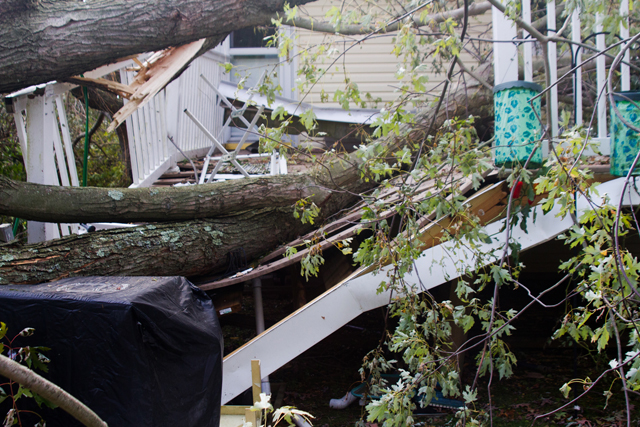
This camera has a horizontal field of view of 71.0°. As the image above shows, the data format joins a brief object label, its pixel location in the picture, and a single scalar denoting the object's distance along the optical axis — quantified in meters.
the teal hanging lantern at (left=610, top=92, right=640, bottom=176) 2.28
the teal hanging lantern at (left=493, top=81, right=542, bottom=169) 2.38
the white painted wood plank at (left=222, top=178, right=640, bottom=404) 3.07
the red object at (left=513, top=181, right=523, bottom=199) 2.70
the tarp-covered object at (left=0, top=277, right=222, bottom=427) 1.85
